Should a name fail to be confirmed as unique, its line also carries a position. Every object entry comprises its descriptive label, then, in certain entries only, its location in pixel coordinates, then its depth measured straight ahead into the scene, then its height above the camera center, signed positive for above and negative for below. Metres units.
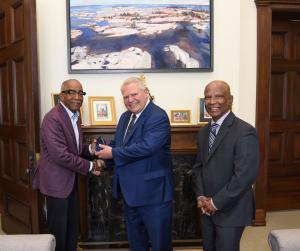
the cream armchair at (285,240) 1.52 -0.65
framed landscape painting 3.02 +0.69
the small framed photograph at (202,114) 3.09 -0.08
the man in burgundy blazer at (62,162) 2.18 -0.37
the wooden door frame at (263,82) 3.31 +0.24
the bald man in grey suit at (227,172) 1.73 -0.37
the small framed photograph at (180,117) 3.12 -0.11
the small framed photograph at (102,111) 3.03 -0.04
